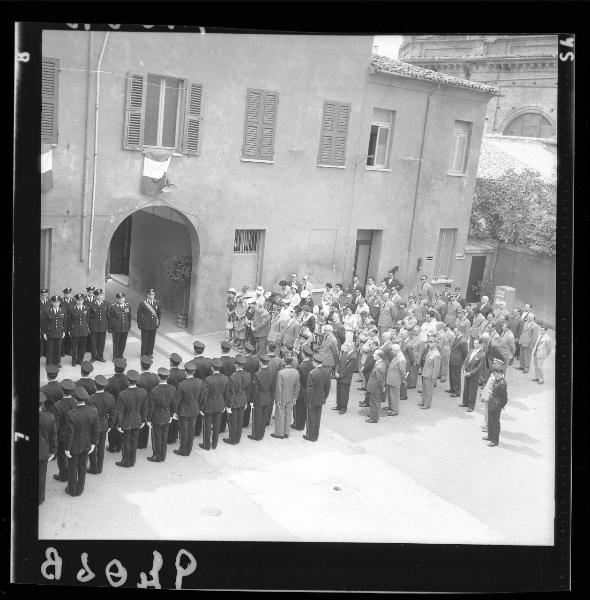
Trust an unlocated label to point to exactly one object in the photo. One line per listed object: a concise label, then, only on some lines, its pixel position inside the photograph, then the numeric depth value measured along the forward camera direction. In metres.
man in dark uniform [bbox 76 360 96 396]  9.29
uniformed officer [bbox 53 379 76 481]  8.89
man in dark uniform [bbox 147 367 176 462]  9.73
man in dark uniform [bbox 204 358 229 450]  10.25
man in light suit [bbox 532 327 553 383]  10.38
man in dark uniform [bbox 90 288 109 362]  10.23
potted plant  10.94
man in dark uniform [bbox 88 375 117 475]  9.24
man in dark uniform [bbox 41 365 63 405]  8.94
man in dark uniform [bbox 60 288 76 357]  9.71
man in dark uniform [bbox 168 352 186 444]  10.09
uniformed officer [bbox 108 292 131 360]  10.68
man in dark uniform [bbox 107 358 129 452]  9.55
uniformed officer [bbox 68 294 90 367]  9.89
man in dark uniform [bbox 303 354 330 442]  10.62
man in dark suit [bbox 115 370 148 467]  9.48
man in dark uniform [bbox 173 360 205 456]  10.00
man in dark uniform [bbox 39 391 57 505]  8.59
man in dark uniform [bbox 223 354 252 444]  10.45
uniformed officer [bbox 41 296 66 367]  9.48
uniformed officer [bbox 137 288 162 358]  10.83
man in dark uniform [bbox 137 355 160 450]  9.80
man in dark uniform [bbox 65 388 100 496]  8.88
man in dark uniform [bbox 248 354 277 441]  10.67
